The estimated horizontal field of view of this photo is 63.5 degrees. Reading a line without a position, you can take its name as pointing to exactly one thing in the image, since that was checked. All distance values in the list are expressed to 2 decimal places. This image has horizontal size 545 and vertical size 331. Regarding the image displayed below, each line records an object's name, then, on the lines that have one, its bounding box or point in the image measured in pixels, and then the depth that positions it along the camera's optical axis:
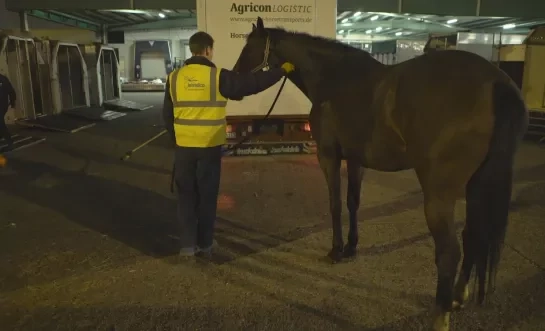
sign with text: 8.23
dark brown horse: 2.85
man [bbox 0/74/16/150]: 9.76
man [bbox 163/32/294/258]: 4.05
